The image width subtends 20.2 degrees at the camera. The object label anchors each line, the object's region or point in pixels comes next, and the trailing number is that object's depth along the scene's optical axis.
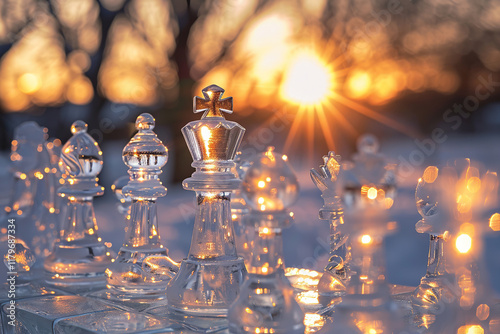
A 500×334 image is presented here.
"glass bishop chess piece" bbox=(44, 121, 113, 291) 0.66
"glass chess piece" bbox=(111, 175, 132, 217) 0.69
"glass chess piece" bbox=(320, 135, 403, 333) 0.52
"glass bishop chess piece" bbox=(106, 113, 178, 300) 0.62
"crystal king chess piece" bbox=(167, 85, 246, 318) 0.58
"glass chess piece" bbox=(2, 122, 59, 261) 0.74
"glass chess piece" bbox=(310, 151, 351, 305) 0.62
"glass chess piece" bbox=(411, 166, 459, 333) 0.57
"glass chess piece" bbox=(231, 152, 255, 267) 0.68
